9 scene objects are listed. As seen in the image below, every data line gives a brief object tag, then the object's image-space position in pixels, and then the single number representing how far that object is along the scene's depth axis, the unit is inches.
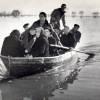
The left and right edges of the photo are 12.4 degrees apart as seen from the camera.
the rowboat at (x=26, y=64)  387.2
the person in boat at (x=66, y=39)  500.1
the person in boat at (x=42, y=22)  421.1
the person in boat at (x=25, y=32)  425.8
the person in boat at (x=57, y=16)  502.0
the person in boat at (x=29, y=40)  407.8
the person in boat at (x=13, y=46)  396.8
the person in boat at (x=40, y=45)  408.2
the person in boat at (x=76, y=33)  528.7
